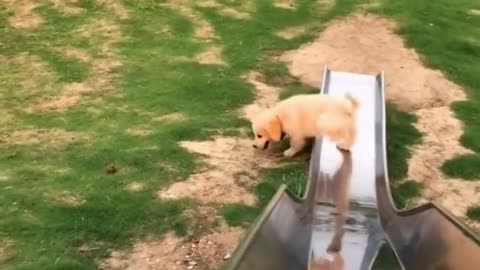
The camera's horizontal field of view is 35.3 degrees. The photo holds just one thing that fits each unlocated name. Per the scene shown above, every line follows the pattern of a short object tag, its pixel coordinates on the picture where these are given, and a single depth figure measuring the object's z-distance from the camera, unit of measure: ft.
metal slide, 12.14
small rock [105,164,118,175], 16.99
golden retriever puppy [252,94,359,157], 17.58
